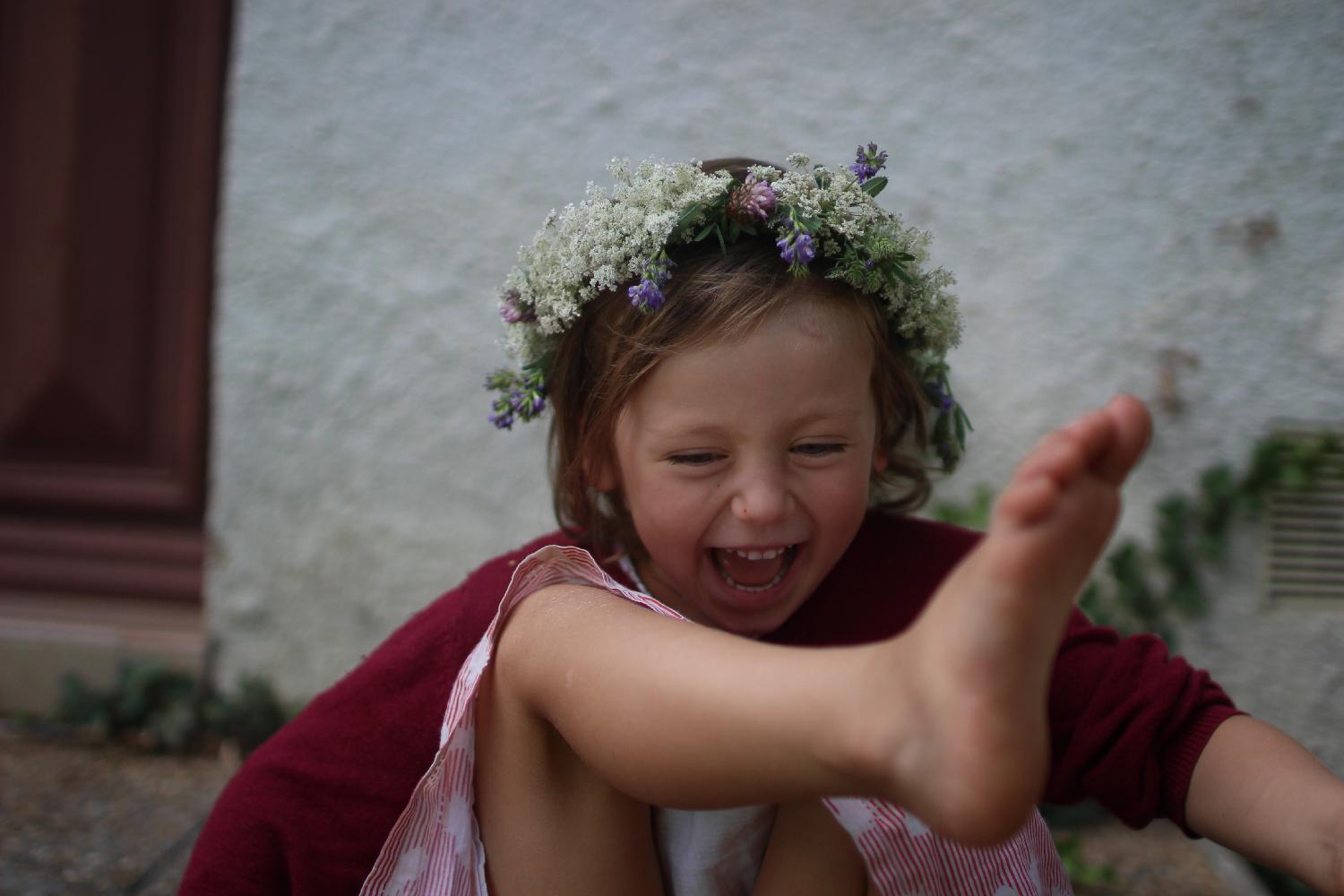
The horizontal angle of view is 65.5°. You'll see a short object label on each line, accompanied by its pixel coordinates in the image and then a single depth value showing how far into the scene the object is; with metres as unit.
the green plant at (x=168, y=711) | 2.87
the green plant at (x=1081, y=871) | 2.27
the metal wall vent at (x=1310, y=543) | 2.49
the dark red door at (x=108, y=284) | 3.00
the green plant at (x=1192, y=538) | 2.48
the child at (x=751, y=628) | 1.00
